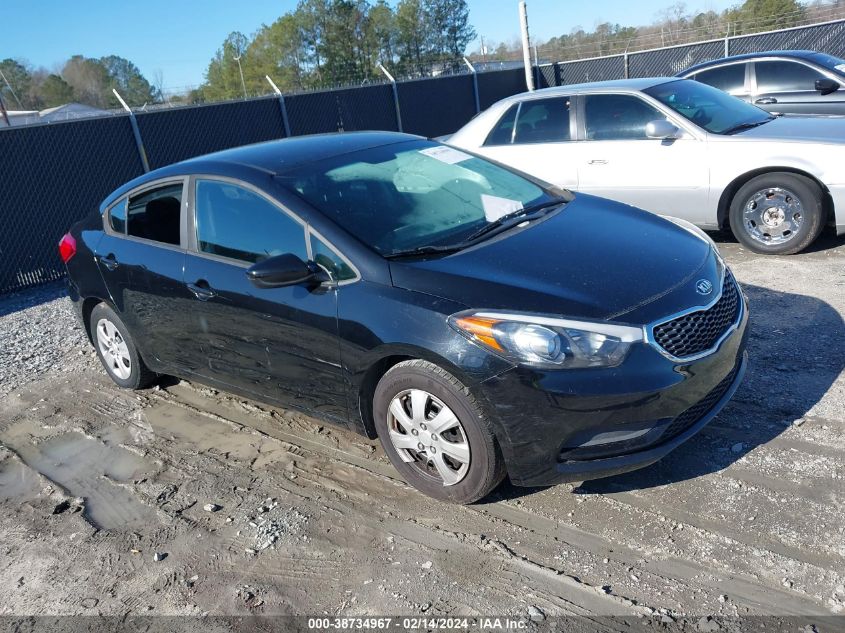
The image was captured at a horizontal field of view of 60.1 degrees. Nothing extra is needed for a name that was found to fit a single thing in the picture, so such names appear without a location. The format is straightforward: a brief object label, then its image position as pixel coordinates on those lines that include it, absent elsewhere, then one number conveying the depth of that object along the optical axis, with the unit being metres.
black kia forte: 3.15
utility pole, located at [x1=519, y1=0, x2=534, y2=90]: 19.27
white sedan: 6.41
